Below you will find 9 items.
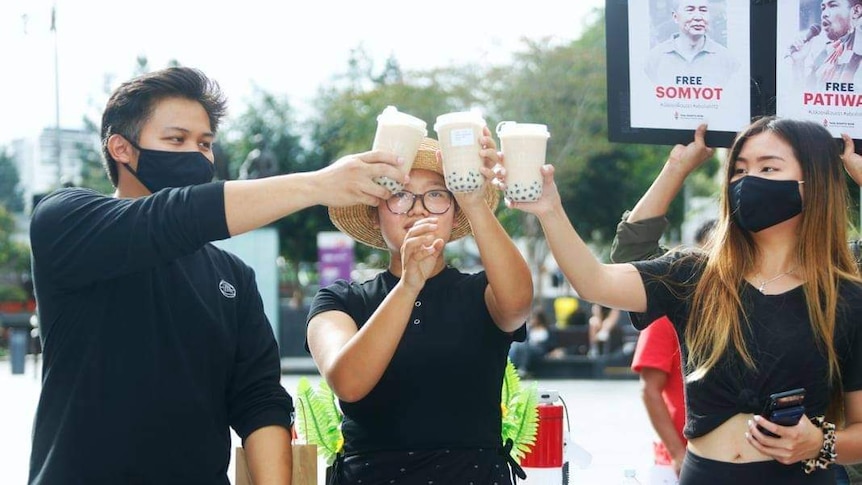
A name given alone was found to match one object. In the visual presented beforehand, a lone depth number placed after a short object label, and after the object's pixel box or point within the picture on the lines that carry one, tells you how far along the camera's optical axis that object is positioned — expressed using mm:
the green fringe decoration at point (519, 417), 3186
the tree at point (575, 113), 25953
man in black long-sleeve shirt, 2418
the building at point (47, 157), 30156
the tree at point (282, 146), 35188
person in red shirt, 4410
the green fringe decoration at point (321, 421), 3035
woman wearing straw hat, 2701
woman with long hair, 2857
